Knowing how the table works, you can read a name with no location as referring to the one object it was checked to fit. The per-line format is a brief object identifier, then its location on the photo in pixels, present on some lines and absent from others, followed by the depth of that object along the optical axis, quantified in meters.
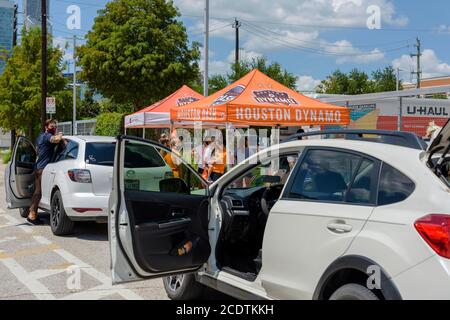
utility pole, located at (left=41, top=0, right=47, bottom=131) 20.27
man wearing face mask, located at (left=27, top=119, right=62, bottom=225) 9.26
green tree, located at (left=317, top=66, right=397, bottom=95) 48.69
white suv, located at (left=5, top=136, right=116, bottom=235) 7.93
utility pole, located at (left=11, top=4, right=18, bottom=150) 33.88
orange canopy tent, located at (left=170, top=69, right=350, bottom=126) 10.91
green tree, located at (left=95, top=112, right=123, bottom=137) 27.50
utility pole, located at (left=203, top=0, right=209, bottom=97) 16.52
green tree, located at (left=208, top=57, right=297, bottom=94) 30.44
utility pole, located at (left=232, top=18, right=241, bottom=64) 35.51
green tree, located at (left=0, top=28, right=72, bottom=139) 29.09
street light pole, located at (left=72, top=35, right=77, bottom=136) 29.49
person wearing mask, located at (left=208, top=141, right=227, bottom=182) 11.48
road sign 19.23
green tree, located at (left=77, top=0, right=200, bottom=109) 22.36
